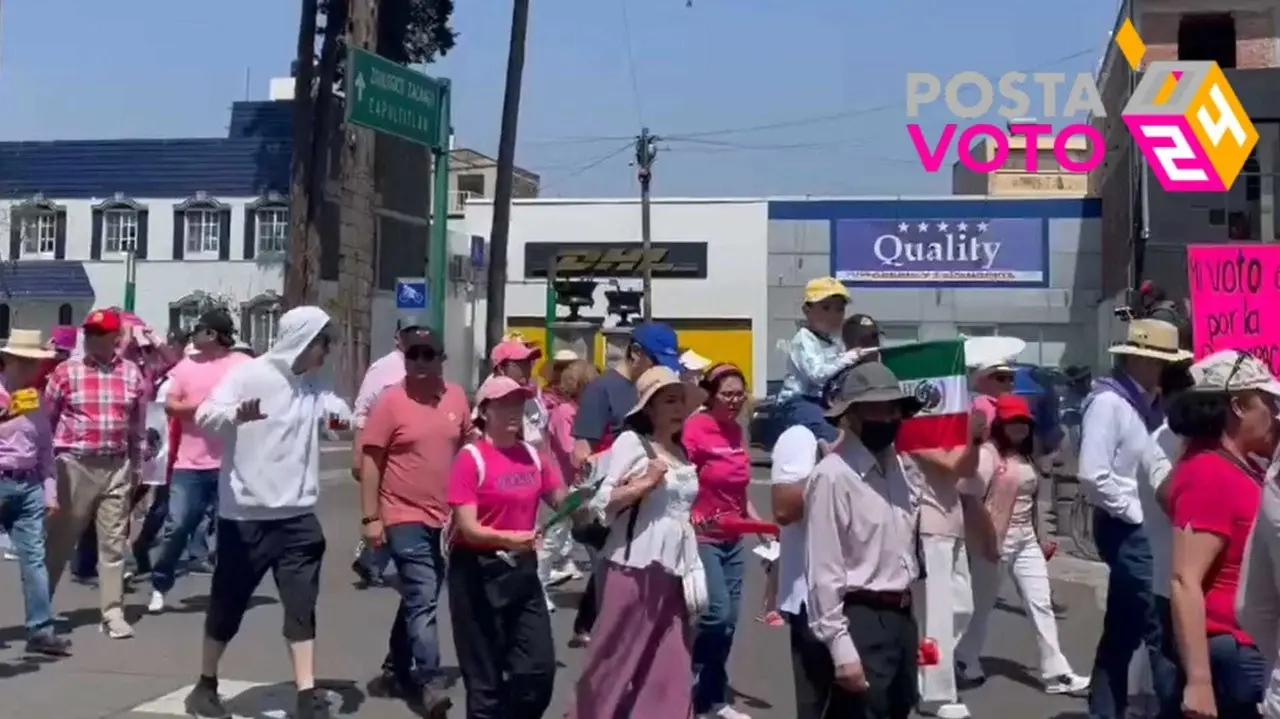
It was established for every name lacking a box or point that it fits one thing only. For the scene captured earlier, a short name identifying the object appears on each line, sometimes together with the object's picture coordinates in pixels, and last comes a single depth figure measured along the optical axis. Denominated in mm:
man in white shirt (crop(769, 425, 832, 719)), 5230
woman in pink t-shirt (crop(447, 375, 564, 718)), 6402
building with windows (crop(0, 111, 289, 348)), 44656
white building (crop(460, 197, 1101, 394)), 47094
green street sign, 16109
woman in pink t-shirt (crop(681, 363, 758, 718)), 7375
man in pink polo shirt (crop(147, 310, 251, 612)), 9781
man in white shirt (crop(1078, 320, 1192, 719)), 6961
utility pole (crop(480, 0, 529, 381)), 25969
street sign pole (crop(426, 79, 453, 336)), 18109
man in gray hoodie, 7148
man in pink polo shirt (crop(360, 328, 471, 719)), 7453
